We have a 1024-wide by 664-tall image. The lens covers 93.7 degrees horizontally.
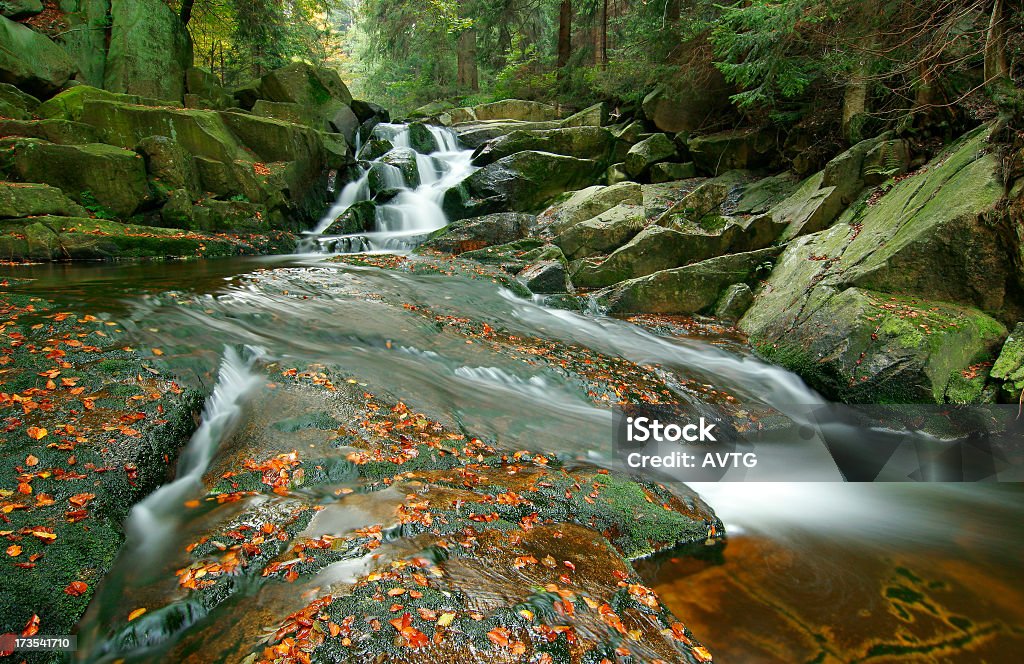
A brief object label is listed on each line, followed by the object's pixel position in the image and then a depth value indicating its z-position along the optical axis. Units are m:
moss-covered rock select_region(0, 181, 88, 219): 8.42
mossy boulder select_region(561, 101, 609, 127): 16.58
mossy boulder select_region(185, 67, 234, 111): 14.48
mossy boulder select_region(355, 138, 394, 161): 16.81
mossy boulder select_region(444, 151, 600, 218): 13.61
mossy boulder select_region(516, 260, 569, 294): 9.52
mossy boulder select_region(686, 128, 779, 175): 12.05
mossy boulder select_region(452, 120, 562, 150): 18.08
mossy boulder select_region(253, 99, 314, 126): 14.87
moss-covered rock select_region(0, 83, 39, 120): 10.25
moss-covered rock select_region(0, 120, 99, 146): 9.67
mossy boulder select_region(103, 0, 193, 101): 13.32
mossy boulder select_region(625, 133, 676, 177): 13.59
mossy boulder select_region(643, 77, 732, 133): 13.07
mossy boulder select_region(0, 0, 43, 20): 12.31
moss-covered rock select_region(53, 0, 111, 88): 13.05
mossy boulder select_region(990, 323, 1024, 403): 5.02
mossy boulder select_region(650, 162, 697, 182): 13.18
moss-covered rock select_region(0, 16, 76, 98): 11.38
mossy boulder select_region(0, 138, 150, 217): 9.20
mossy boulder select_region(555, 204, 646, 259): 11.02
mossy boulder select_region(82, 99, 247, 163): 10.55
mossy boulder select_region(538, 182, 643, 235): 12.13
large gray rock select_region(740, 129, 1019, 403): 5.47
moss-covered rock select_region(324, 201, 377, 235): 12.94
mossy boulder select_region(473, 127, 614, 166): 14.73
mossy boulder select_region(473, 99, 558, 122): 19.91
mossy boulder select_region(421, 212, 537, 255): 11.77
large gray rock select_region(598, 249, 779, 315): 9.00
